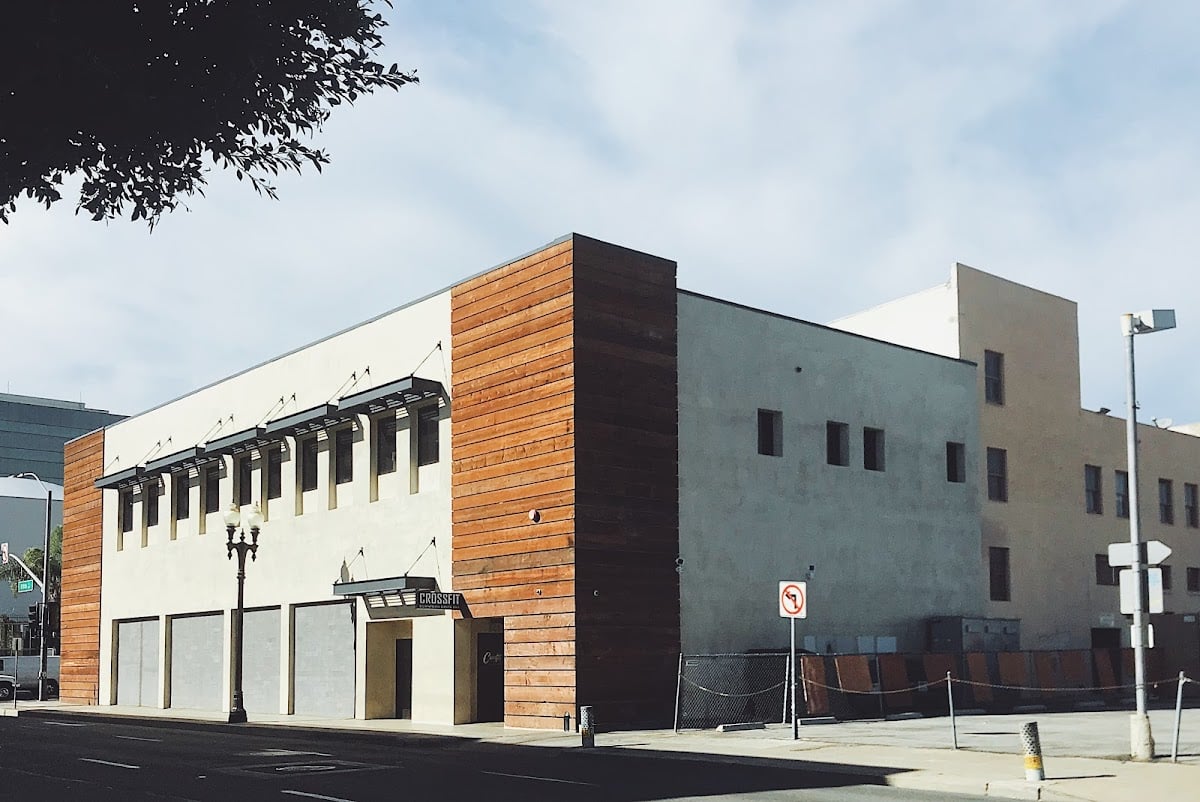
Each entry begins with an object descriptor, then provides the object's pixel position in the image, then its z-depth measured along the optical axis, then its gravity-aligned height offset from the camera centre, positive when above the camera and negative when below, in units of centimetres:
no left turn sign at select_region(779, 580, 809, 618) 2600 -59
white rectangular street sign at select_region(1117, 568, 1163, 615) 2100 -35
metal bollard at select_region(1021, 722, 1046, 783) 1834 -248
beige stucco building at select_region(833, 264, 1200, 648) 4038 +337
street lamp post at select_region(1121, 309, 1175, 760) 2067 +12
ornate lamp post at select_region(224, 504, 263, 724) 3550 +15
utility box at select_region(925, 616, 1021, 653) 3645 -179
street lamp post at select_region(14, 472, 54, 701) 5422 -177
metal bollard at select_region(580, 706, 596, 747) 2544 -285
